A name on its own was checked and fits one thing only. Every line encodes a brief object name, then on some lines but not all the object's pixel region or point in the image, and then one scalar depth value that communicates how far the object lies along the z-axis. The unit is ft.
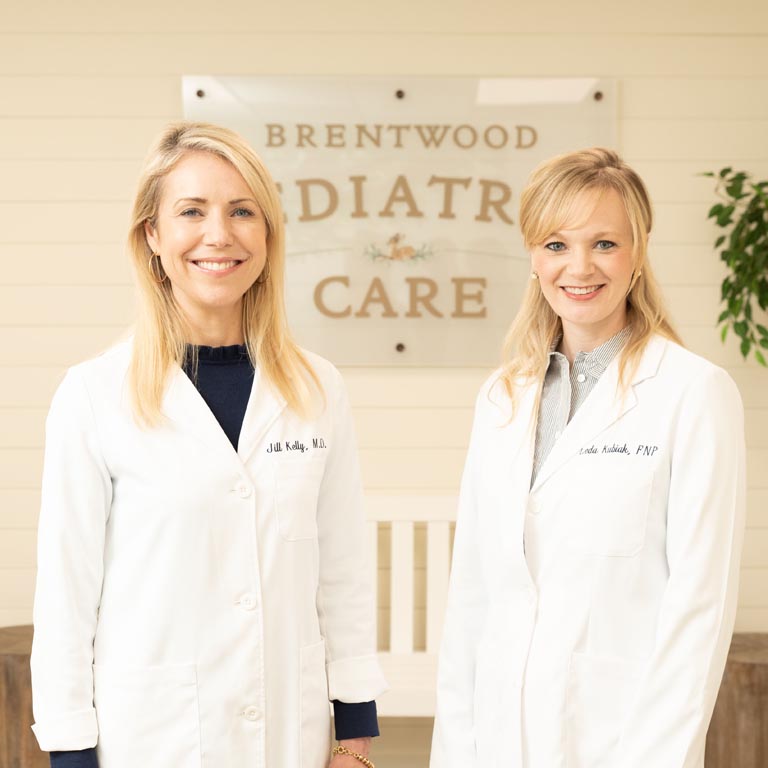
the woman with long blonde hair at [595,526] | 4.75
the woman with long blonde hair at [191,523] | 4.80
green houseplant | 10.27
